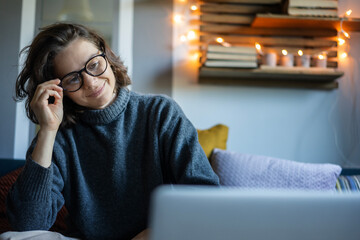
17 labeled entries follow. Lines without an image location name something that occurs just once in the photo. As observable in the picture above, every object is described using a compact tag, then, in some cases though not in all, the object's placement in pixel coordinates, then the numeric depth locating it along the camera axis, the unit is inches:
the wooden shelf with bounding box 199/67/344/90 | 74.6
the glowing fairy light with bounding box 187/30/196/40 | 80.3
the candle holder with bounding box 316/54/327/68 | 77.1
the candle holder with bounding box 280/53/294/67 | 76.0
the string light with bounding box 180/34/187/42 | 81.0
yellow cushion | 70.6
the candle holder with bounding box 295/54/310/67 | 76.6
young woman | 41.4
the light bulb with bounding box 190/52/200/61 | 81.0
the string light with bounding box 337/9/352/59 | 76.4
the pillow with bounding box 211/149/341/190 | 59.2
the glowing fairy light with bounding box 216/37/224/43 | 78.7
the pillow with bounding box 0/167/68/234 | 60.9
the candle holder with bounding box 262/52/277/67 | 75.1
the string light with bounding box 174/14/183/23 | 81.4
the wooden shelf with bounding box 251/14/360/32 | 72.7
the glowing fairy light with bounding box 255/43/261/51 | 75.8
